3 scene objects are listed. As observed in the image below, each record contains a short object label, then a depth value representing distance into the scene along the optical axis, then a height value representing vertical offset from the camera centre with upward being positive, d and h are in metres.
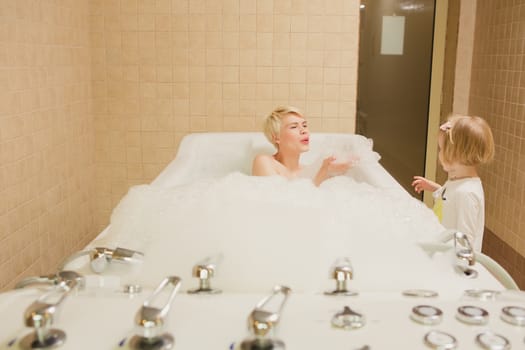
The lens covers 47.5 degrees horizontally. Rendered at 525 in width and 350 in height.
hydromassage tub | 0.83 -0.39
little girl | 2.20 -0.42
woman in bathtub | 2.83 -0.40
